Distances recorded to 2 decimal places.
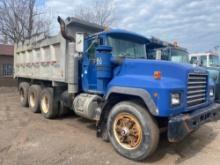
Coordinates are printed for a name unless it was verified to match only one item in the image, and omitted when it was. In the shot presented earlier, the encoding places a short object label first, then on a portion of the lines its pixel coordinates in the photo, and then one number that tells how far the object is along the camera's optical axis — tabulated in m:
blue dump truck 3.10
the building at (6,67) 14.55
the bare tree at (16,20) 16.31
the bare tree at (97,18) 19.88
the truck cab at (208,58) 7.73
